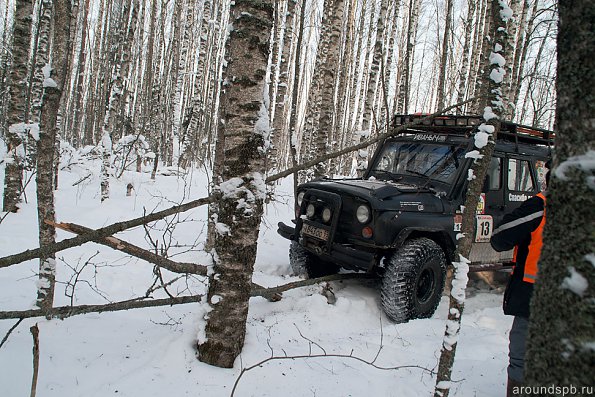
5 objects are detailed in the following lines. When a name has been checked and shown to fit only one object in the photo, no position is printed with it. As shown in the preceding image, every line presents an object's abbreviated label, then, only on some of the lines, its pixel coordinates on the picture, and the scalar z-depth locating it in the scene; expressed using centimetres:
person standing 251
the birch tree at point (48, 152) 331
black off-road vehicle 414
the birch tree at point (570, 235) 81
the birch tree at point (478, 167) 242
